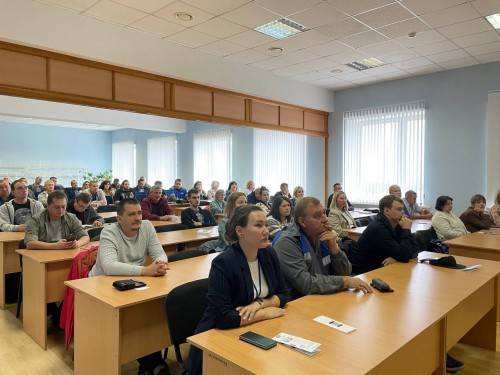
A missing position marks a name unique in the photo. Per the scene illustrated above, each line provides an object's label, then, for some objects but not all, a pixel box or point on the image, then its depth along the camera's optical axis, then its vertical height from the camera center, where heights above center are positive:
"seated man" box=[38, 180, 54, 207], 8.69 -0.26
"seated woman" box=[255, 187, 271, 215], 7.68 -0.35
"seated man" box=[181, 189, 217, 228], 5.77 -0.57
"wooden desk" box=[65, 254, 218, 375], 2.37 -0.95
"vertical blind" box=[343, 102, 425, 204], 8.37 +0.66
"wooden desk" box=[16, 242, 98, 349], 3.33 -0.94
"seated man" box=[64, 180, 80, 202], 11.11 -0.35
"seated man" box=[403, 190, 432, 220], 7.42 -0.58
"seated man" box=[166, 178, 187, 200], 11.87 -0.42
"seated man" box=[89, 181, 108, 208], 9.23 -0.41
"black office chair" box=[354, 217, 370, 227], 6.19 -0.70
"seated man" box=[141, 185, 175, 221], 6.48 -0.50
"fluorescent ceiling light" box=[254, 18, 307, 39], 5.48 +2.24
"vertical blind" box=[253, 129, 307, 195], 10.65 +0.58
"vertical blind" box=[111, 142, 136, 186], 16.72 +0.81
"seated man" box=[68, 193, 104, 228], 4.86 -0.43
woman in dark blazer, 1.90 -0.56
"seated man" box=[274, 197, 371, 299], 2.44 -0.52
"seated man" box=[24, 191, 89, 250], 3.71 -0.52
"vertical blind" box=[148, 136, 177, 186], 14.98 +0.77
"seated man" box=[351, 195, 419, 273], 3.34 -0.54
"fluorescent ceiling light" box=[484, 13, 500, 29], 5.27 +2.25
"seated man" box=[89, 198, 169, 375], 2.82 -0.58
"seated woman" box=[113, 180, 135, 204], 10.27 -0.40
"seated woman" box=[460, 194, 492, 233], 5.59 -0.57
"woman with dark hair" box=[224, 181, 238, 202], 10.15 -0.22
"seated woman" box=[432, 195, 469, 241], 5.06 -0.59
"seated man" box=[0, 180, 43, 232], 4.70 -0.41
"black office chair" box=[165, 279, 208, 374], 2.25 -0.78
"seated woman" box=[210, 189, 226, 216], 7.56 -0.50
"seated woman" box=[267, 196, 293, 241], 4.67 -0.40
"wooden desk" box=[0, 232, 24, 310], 4.20 -0.90
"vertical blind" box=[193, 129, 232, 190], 12.86 +0.78
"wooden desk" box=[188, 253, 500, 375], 1.55 -0.73
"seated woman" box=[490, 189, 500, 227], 6.11 -0.54
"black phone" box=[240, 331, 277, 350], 1.65 -0.72
